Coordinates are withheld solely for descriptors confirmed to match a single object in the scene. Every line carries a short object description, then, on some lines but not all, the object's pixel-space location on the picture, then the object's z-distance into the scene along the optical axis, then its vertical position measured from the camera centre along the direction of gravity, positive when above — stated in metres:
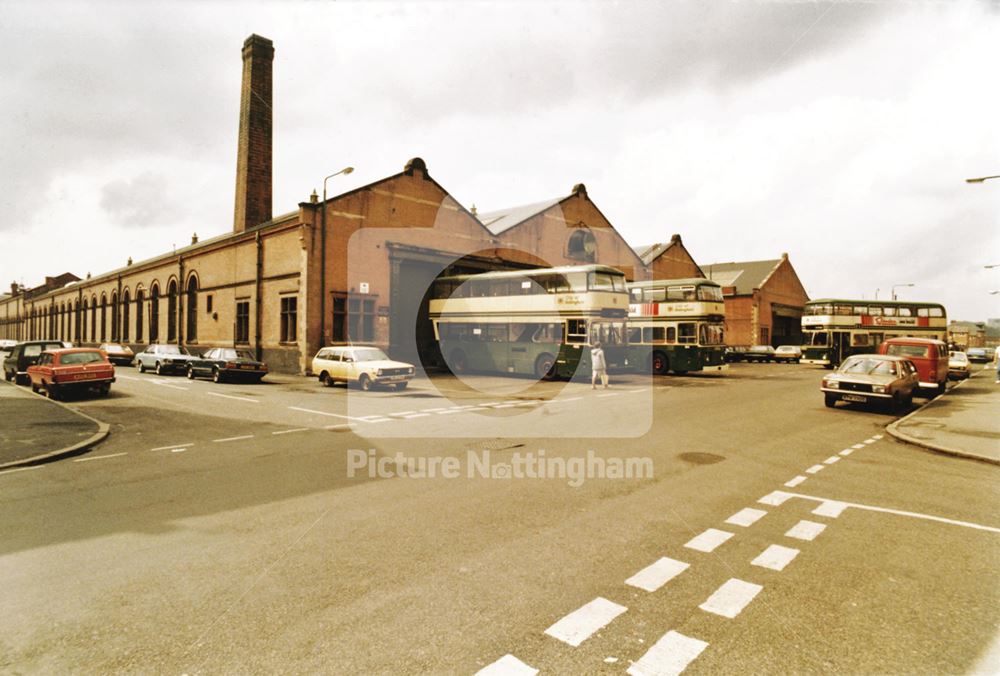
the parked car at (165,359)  26.62 -1.22
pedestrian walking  20.58 -0.97
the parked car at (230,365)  21.84 -1.26
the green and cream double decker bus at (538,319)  22.45 +0.80
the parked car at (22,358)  21.06 -0.99
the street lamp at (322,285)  25.83 +2.38
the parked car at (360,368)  19.39 -1.18
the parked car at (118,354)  34.50 -1.30
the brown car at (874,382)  14.77 -1.17
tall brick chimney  33.25 +12.01
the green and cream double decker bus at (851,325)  35.69 +0.96
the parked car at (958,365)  30.06 -1.36
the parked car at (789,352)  46.59 -1.15
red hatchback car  16.42 -1.20
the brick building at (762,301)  57.25 +4.19
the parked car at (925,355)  19.72 -0.55
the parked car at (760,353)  47.53 -1.25
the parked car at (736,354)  48.56 -1.36
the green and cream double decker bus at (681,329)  27.66 +0.48
